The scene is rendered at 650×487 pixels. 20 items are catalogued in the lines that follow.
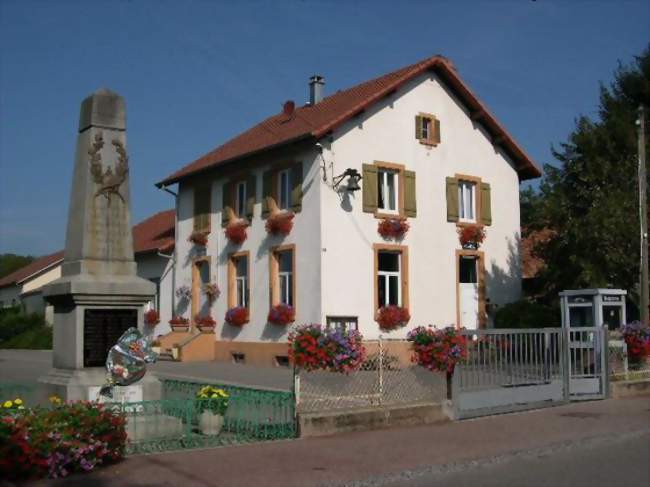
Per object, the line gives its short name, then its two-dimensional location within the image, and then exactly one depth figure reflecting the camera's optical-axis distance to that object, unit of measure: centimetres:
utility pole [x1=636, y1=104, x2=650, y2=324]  2034
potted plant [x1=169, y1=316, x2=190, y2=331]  2781
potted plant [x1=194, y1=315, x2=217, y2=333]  2652
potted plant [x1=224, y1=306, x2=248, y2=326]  2491
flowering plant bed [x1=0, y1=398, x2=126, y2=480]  797
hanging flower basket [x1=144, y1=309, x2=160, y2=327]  3041
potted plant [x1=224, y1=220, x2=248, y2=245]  2542
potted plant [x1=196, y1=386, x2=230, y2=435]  1059
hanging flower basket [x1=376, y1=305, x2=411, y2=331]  2289
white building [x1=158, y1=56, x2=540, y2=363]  2272
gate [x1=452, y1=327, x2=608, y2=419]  1305
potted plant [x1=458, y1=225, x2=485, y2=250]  2531
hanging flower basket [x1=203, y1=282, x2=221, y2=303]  2670
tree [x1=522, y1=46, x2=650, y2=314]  2247
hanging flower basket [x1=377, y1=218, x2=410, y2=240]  2323
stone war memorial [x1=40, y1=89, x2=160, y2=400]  1101
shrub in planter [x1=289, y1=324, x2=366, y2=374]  1125
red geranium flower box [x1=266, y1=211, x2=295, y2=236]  2347
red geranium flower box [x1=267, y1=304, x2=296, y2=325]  2305
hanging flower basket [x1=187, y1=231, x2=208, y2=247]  2756
